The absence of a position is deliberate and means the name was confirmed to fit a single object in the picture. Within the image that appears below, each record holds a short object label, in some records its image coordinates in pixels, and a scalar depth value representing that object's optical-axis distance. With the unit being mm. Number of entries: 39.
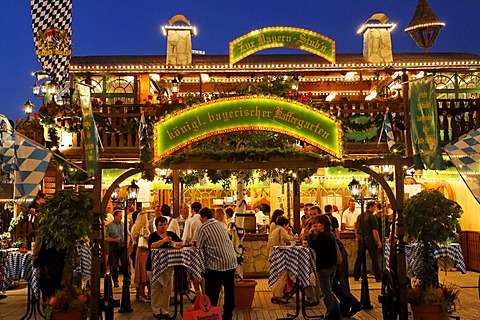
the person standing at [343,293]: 9742
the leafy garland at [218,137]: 8750
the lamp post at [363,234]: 10641
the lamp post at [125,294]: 10648
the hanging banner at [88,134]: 8234
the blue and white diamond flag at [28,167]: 7250
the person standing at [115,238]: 13117
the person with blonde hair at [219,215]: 10591
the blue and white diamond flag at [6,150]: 9641
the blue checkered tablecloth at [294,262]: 9688
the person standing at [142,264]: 11359
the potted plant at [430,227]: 8961
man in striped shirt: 8891
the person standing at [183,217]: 13172
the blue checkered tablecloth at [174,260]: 9570
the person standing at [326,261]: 9000
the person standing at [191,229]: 11359
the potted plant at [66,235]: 8367
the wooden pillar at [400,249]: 8391
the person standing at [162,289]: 9953
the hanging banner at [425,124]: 7992
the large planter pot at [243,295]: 10727
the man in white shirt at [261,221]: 16334
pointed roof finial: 22812
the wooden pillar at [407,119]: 11305
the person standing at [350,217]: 16131
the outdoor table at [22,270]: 9944
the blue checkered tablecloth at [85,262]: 9789
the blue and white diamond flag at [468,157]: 7730
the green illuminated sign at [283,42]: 16406
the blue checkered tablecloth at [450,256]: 10820
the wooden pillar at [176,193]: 14997
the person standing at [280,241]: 11078
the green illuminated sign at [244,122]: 8672
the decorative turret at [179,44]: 17422
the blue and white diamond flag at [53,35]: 15688
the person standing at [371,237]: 13555
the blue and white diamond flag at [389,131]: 10703
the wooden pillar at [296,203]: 15641
